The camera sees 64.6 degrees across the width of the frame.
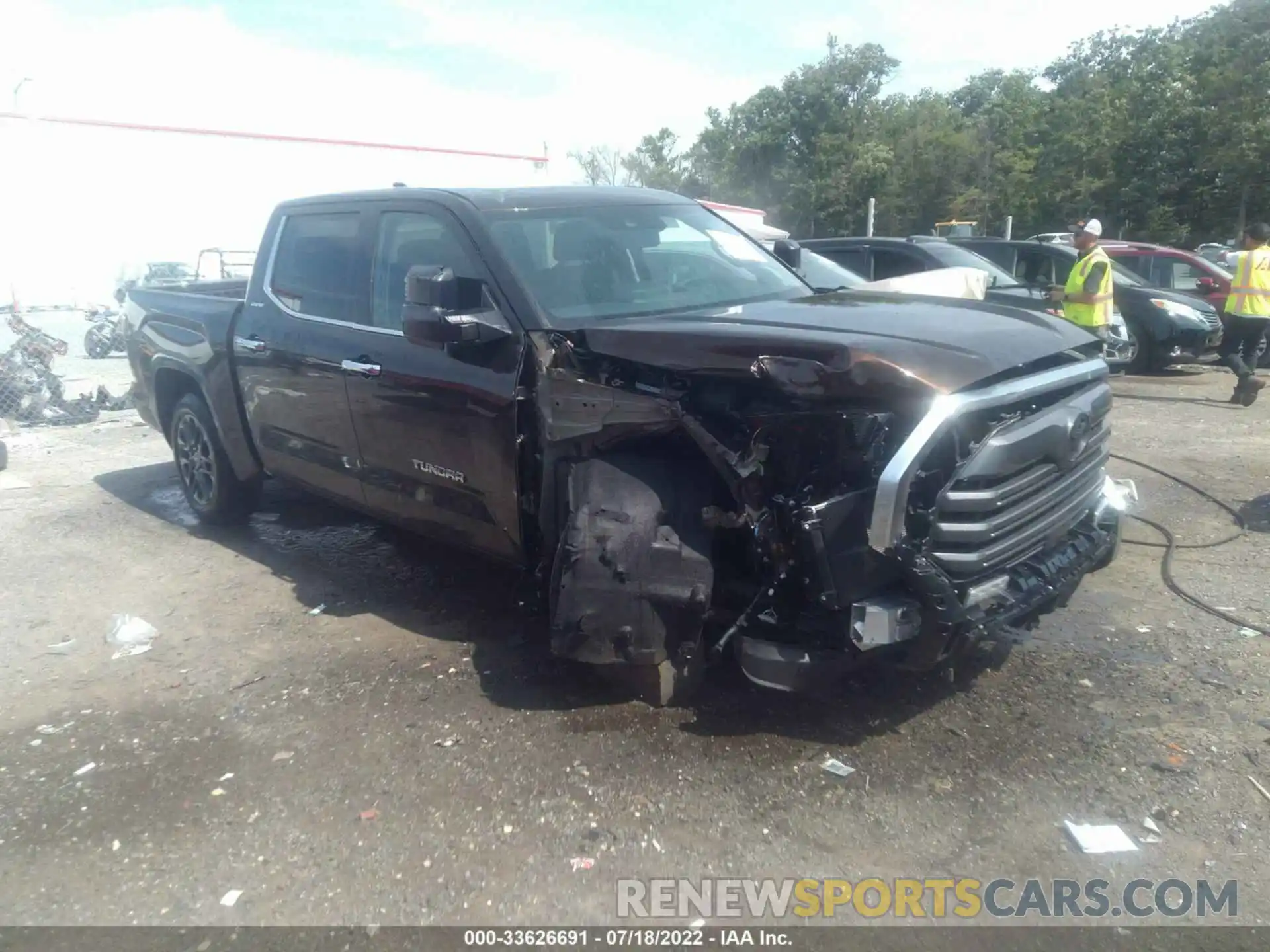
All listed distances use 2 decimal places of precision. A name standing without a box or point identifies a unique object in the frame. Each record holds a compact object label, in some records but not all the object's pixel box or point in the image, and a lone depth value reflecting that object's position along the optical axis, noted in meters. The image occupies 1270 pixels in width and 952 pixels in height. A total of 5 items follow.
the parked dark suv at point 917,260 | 10.05
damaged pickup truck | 3.08
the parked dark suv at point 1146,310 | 11.22
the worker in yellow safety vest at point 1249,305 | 9.54
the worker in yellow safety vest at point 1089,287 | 8.55
